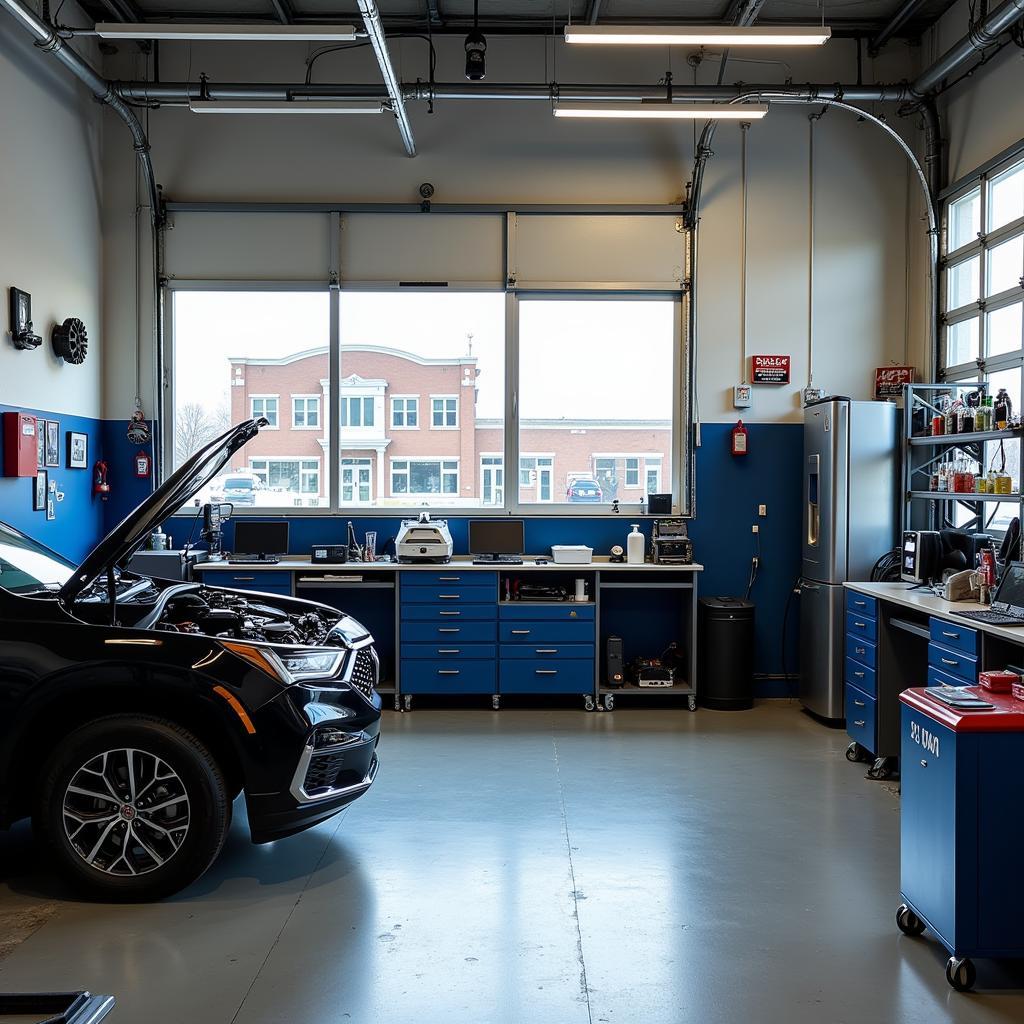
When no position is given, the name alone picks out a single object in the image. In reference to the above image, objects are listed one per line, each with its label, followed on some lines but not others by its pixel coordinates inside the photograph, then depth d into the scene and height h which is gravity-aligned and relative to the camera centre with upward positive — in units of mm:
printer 6113 -310
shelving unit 5598 +250
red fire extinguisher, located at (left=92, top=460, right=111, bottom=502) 6457 +118
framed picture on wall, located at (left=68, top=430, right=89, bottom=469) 6105 +329
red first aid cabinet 5254 +317
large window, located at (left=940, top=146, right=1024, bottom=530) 5402 +1356
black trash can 6160 -1078
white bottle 6301 -349
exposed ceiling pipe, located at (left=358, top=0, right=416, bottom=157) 4648 +2540
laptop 3854 -462
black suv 3109 -844
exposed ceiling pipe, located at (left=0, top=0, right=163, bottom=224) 5016 +2699
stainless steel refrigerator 5727 -47
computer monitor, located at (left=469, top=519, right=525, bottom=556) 6480 -279
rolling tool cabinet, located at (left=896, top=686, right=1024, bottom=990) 2643 -1009
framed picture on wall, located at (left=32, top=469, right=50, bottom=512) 5613 +45
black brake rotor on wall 5875 +1043
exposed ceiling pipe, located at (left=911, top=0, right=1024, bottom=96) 4863 +2713
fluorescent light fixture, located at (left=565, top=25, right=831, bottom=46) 4496 +2352
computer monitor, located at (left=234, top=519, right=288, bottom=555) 6457 -292
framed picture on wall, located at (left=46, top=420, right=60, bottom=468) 5791 +358
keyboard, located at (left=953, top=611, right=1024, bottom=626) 3775 -514
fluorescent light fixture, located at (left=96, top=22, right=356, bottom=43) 4578 +2426
